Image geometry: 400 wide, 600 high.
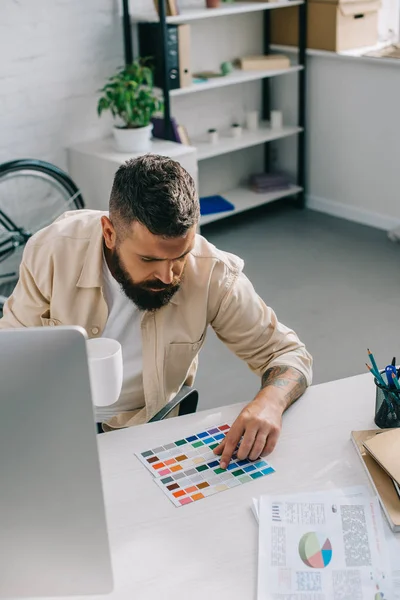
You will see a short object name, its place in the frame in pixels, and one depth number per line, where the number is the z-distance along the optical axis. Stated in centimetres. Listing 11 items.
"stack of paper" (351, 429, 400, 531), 124
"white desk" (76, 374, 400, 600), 115
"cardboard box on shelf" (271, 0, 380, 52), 414
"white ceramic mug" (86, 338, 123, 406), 126
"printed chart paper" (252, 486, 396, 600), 112
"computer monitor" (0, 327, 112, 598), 88
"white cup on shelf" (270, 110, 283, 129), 447
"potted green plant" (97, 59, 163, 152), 342
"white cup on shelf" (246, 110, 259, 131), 447
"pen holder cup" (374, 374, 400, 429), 142
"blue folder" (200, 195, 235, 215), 422
